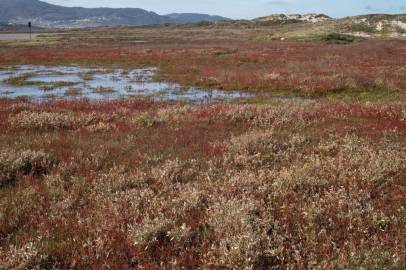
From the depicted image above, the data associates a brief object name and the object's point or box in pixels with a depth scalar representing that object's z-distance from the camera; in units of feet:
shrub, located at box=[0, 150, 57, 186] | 29.73
